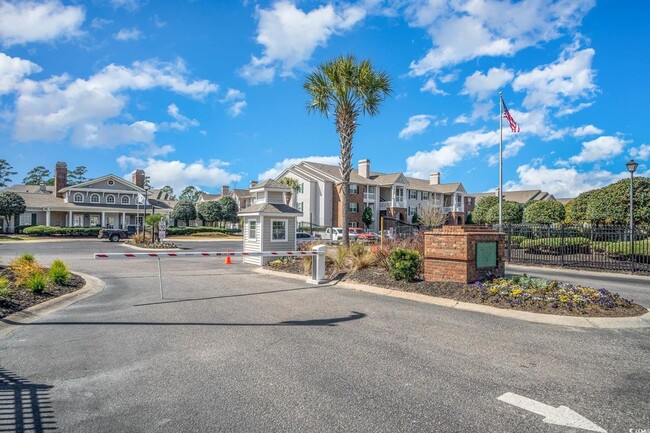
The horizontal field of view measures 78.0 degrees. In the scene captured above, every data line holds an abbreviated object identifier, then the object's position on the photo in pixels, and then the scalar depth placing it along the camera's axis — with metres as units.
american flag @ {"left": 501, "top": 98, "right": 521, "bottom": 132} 21.52
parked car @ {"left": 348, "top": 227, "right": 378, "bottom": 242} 33.49
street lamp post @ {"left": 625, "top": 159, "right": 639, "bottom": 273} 18.52
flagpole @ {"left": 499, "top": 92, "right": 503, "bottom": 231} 21.72
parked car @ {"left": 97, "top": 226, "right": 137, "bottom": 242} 37.93
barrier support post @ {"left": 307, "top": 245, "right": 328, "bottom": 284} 12.40
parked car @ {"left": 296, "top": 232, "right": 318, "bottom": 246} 32.24
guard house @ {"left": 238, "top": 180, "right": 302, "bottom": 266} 19.41
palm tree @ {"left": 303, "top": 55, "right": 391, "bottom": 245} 16.95
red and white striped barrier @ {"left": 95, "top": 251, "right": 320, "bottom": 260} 9.24
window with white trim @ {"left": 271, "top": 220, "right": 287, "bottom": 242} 19.70
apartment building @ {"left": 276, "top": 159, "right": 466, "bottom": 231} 49.41
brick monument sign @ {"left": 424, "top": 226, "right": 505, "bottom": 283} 9.98
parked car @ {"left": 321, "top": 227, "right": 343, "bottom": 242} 35.21
